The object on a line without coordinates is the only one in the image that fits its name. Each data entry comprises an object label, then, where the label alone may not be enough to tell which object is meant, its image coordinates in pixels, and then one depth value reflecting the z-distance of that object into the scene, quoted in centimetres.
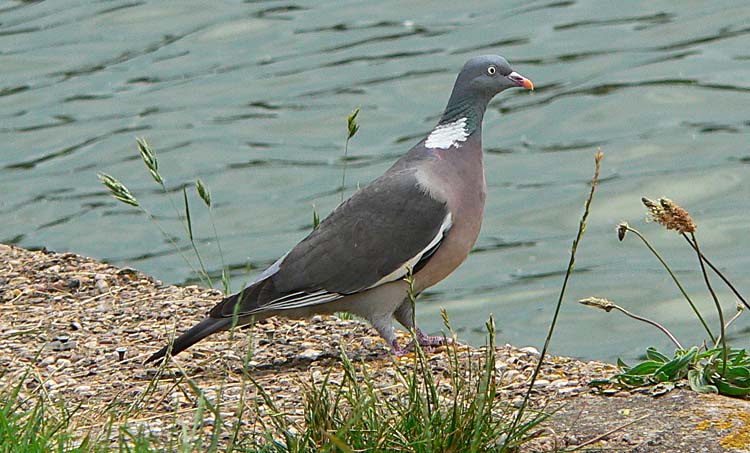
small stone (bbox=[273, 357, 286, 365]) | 1108
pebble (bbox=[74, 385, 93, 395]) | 1031
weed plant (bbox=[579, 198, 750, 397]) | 909
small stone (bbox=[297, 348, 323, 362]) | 1117
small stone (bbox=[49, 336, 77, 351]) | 1146
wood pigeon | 1145
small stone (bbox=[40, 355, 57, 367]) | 1113
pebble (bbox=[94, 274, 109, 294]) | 1371
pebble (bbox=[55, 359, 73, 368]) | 1106
